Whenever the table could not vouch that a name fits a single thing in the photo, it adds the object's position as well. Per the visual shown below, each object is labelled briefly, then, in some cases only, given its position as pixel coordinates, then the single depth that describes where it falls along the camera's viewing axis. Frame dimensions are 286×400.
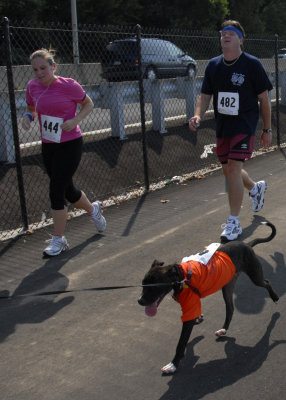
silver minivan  11.84
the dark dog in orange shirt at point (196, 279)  2.97
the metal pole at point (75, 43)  7.29
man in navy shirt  5.42
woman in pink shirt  5.08
